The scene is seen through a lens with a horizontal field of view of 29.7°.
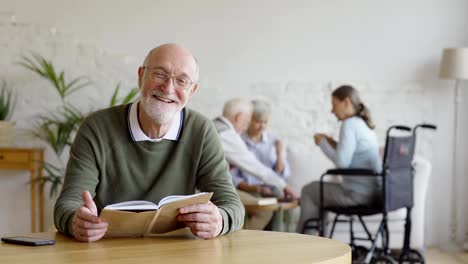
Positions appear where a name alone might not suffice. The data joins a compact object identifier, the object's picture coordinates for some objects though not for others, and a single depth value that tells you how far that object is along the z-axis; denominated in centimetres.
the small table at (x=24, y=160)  640
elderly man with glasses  263
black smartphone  215
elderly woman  561
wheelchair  530
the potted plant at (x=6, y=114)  646
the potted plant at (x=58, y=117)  654
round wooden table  195
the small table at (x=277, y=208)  511
